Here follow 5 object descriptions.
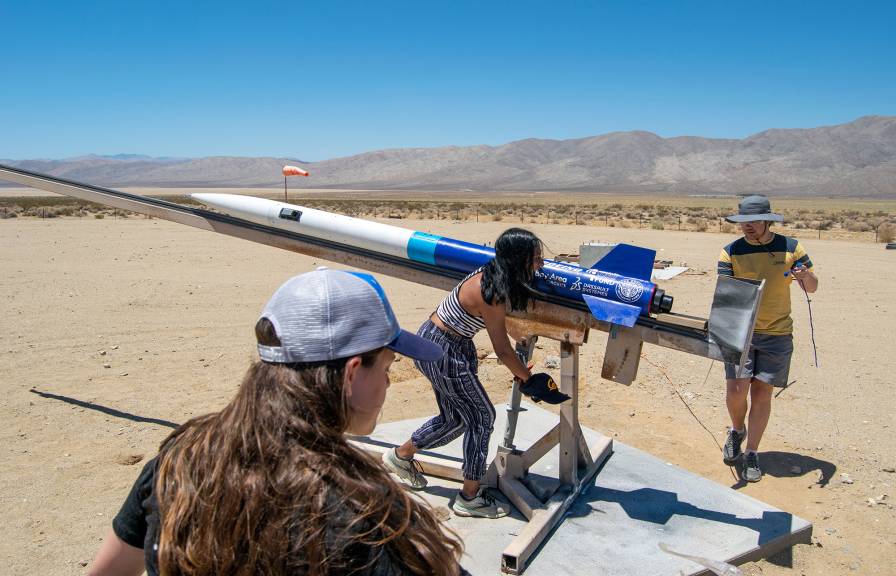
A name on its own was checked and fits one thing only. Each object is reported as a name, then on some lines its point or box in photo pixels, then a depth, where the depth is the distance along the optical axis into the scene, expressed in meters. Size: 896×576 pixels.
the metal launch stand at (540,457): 3.86
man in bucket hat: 4.48
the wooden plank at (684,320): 3.64
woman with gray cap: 1.22
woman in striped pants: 3.50
